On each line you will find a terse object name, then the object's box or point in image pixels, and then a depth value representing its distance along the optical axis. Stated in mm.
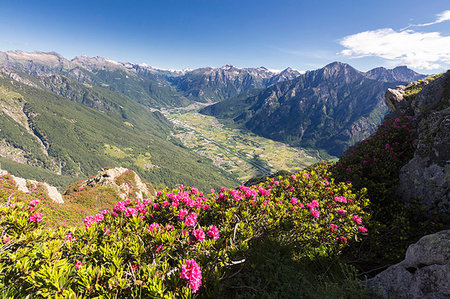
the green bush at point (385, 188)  8383
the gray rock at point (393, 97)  32116
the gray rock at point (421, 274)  5367
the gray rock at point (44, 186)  36750
